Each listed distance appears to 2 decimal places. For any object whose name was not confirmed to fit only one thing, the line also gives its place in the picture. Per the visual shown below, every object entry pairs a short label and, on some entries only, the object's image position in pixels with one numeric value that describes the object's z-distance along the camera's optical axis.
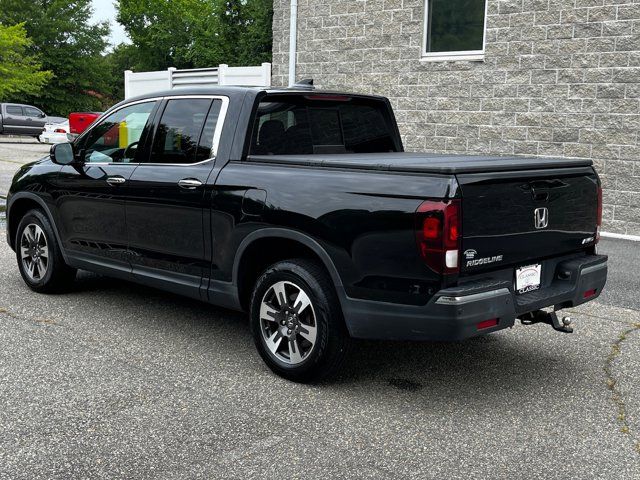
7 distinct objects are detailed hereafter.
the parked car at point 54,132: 31.38
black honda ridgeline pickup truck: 3.88
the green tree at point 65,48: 50.53
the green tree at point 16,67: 39.25
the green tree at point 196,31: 33.47
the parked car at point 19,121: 35.97
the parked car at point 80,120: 25.78
